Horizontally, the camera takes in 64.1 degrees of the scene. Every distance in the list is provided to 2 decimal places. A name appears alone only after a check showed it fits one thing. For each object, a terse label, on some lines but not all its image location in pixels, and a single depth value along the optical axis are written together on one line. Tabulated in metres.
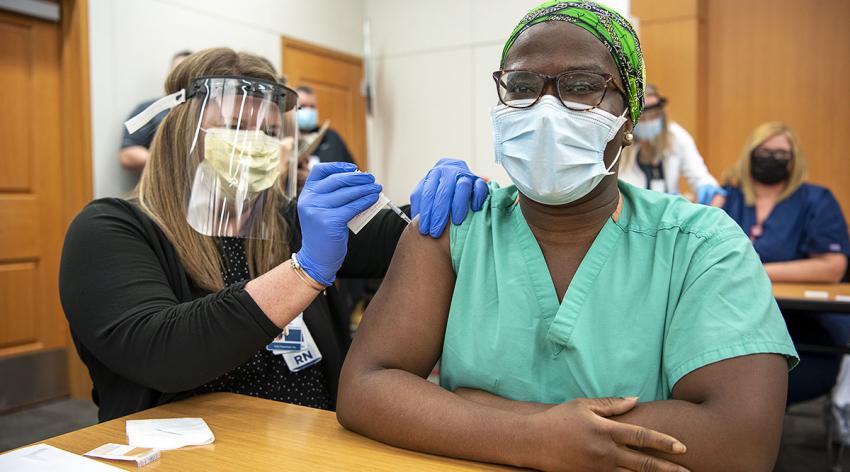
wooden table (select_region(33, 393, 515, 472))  0.88
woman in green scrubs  0.85
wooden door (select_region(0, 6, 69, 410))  3.42
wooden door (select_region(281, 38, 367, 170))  5.00
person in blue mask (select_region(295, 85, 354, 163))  4.39
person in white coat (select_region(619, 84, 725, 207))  3.74
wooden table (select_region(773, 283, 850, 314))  2.15
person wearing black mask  2.89
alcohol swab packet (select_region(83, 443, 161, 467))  0.88
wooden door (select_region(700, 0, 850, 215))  4.74
